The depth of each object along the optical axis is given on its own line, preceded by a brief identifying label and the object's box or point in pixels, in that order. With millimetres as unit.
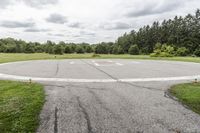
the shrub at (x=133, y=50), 45210
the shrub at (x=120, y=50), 49627
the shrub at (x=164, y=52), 30178
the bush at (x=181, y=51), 34979
